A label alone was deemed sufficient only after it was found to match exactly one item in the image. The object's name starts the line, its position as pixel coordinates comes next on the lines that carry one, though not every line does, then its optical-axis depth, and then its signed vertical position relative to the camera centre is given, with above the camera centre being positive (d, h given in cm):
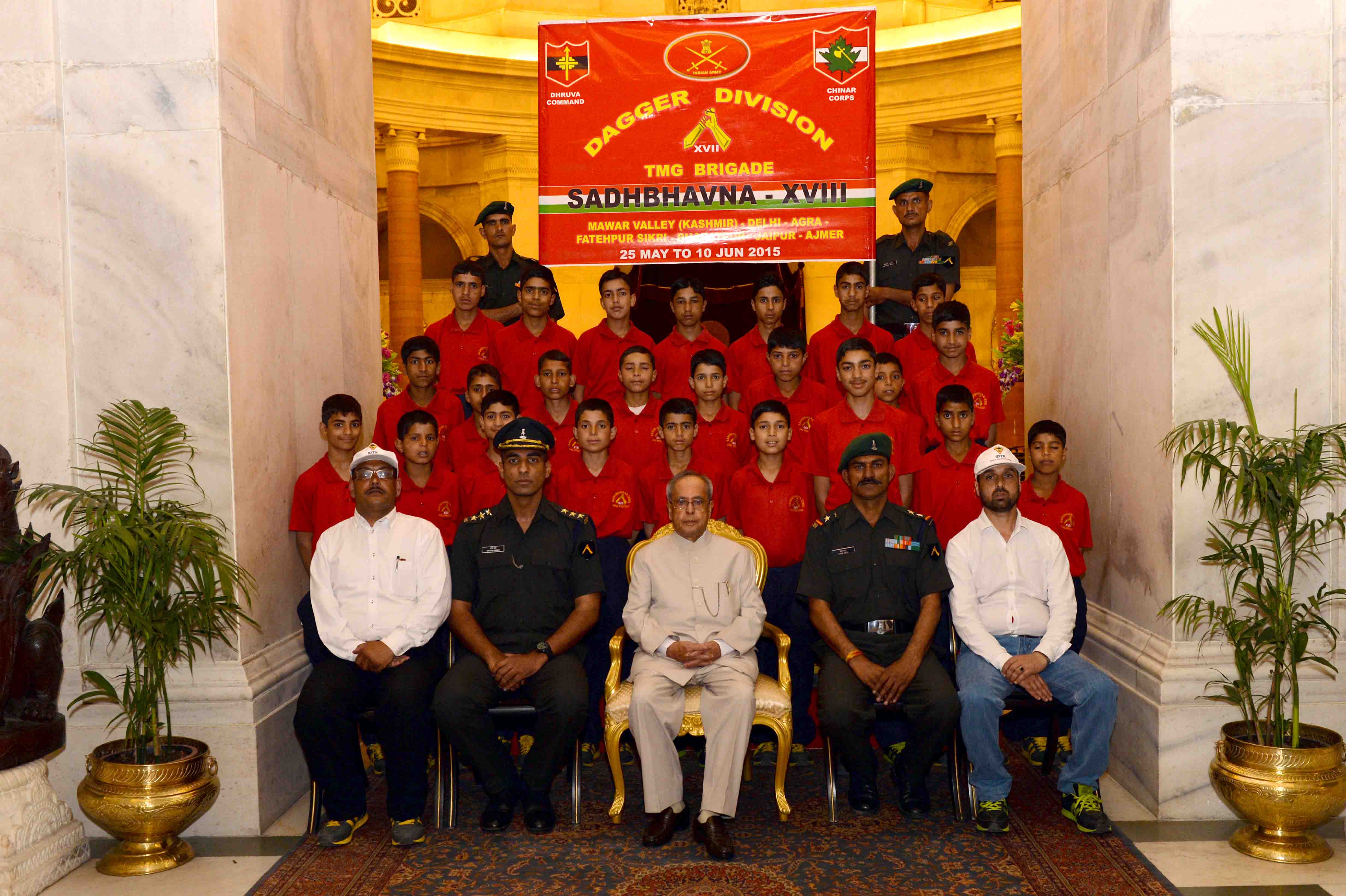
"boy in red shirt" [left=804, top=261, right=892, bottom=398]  678 +30
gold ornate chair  466 -133
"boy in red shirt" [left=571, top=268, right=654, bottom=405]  662 +24
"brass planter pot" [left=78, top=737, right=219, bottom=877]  428 -151
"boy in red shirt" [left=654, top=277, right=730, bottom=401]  673 +25
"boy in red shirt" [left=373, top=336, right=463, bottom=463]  622 -3
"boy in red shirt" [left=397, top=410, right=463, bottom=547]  562 -46
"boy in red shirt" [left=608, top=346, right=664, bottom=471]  596 -17
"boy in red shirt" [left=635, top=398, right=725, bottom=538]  552 -40
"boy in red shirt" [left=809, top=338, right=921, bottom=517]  575 -24
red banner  713 +151
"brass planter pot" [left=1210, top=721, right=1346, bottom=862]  417 -149
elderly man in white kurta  453 -109
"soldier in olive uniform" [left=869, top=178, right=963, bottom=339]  762 +81
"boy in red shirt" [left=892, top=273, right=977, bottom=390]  690 +27
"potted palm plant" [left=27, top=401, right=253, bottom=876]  428 -82
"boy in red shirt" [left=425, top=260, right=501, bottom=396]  705 +29
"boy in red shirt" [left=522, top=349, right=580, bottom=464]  604 -7
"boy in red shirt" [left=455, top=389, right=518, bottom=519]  593 -49
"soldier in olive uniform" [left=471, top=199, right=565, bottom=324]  746 +80
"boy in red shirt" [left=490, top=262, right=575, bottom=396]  686 +25
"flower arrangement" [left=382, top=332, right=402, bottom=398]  973 +10
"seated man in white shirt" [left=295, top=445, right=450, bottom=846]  461 -106
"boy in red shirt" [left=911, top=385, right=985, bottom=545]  565 -46
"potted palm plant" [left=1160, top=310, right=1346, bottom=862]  421 -90
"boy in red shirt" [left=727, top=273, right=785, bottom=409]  672 +24
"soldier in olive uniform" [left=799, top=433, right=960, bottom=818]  472 -101
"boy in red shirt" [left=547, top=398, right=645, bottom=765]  558 -54
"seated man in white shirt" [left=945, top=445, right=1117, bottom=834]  461 -109
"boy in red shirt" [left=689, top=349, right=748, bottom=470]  591 -21
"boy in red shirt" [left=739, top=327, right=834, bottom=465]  611 -5
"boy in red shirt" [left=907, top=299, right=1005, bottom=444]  634 +1
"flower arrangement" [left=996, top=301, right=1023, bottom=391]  945 +16
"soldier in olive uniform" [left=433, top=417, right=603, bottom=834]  469 -101
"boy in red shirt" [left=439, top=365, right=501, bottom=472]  617 -24
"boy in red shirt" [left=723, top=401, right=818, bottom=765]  539 -67
